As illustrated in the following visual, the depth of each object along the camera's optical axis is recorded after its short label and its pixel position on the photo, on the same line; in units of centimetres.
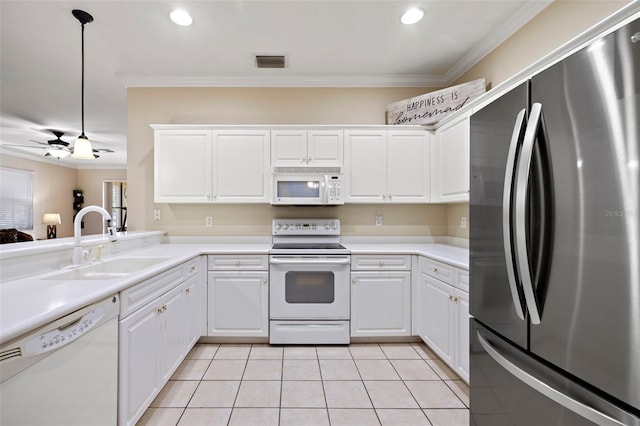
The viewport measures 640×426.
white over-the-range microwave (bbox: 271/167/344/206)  288
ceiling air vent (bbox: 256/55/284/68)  280
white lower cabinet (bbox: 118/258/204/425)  144
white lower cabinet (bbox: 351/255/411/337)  267
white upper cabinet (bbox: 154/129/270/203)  293
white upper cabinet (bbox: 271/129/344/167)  296
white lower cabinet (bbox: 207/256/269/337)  263
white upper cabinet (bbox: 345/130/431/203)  299
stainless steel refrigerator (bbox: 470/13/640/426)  70
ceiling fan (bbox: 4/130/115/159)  465
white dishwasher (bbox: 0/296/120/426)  89
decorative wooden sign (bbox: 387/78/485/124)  260
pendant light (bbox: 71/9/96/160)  269
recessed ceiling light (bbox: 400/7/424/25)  216
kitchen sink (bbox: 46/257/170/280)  175
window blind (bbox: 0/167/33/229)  636
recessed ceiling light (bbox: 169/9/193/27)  216
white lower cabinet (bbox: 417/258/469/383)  196
